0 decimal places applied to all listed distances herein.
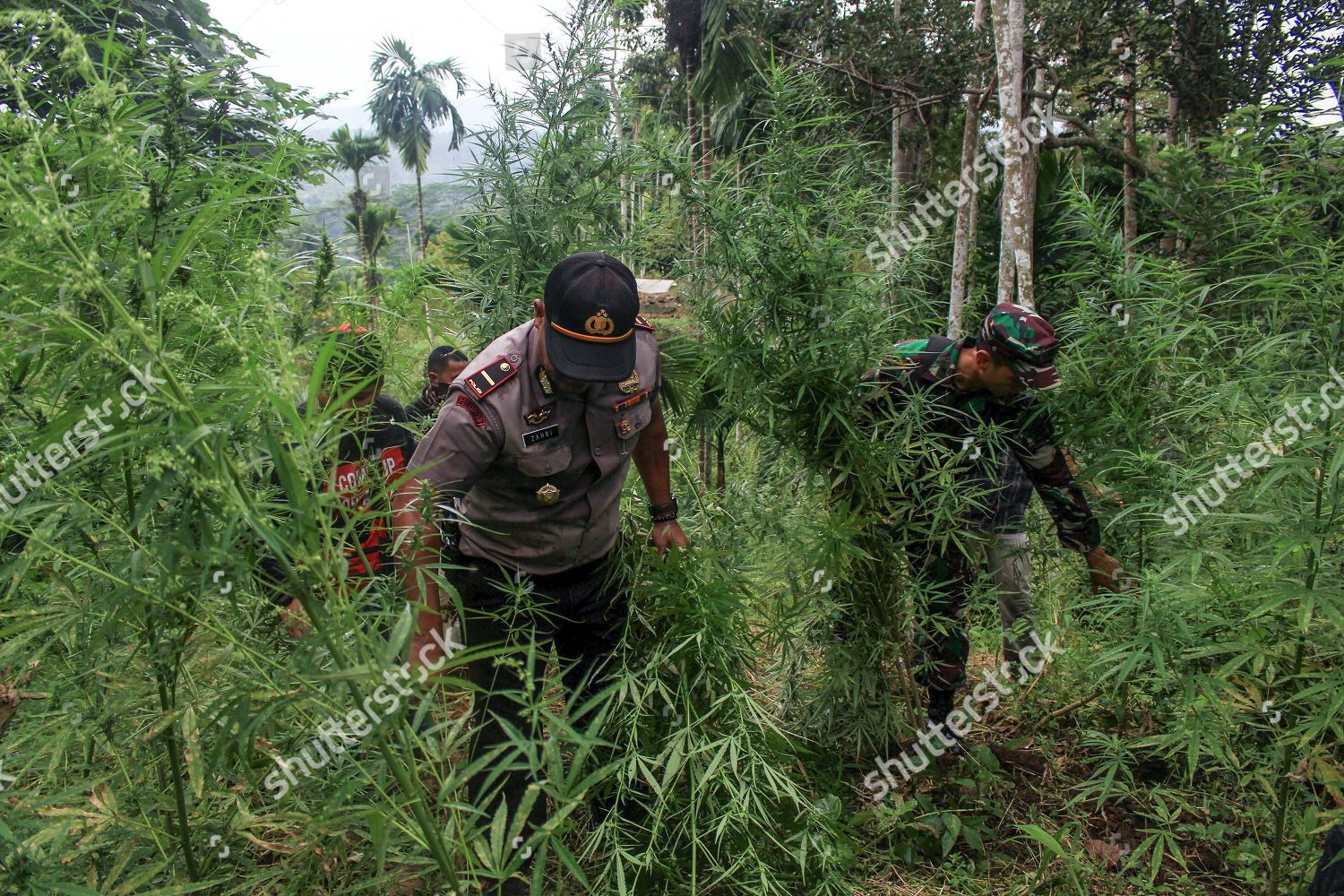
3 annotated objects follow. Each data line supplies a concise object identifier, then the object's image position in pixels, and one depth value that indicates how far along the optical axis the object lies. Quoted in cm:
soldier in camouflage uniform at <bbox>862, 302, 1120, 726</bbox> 290
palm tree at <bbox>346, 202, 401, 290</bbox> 2552
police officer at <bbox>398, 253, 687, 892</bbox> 243
